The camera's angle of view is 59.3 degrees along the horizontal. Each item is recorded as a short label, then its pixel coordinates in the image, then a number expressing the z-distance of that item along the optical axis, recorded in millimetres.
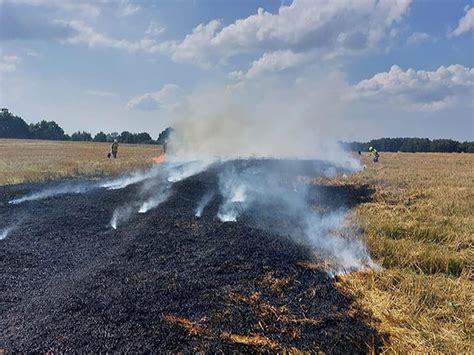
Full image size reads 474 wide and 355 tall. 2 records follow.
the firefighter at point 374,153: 33488
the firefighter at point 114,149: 33622
